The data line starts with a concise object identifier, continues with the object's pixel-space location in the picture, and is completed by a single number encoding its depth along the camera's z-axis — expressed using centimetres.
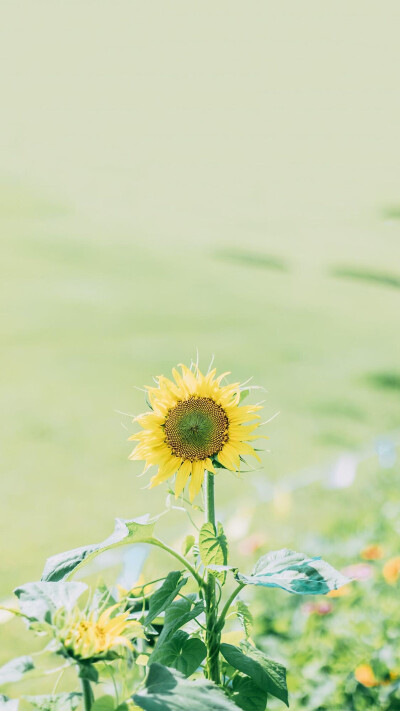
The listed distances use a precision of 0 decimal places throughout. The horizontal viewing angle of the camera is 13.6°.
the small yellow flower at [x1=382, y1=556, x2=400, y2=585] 345
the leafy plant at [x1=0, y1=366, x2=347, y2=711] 179
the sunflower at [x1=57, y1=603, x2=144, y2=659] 177
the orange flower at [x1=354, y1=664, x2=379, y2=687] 306
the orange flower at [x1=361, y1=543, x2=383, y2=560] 391
